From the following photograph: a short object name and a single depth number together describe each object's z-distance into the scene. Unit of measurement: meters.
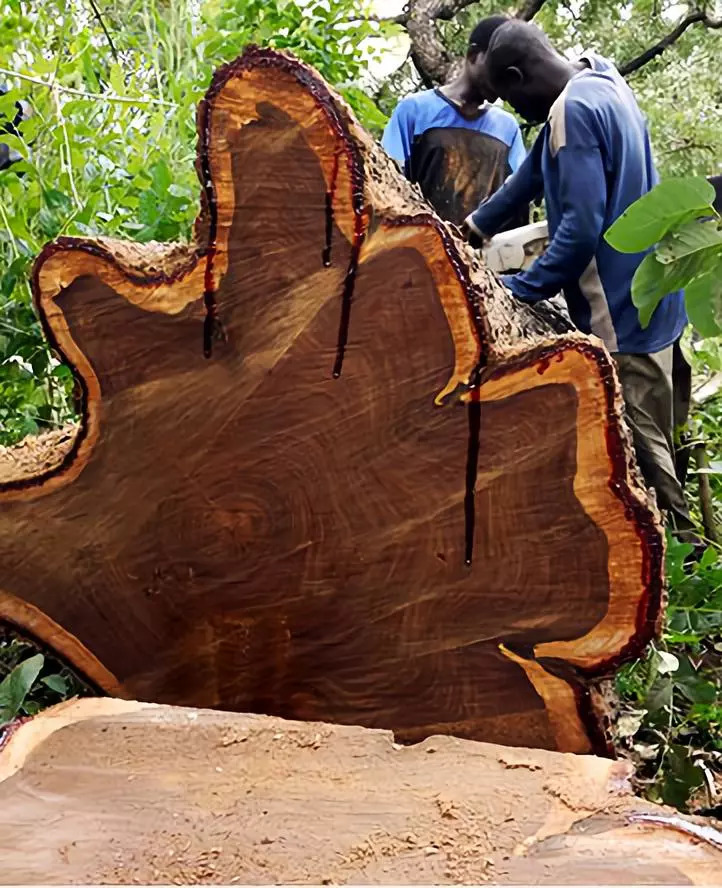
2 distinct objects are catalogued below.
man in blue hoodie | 1.84
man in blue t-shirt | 2.90
